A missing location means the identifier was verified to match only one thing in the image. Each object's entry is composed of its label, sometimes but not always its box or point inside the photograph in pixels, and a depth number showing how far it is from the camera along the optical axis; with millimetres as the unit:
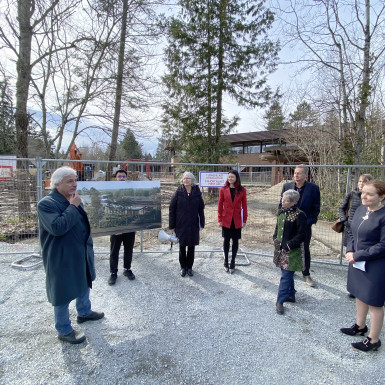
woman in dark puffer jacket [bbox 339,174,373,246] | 3559
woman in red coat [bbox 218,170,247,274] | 4395
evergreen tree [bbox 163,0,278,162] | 13070
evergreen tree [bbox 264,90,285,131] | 14047
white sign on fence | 5195
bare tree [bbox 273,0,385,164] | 6449
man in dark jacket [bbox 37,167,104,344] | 2326
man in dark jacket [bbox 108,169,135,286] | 4023
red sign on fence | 4793
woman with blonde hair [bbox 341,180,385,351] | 2398
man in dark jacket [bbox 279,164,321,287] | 3887
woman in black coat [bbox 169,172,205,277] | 4215
